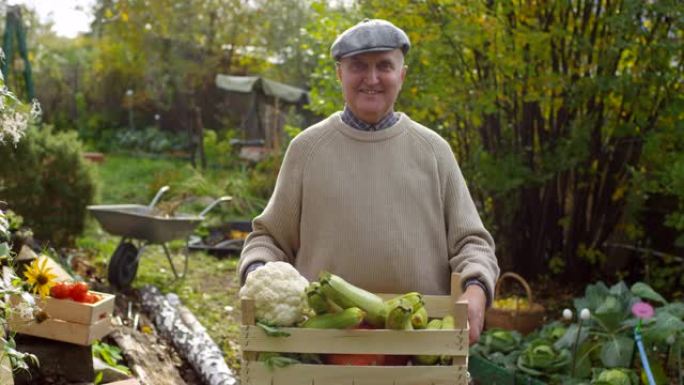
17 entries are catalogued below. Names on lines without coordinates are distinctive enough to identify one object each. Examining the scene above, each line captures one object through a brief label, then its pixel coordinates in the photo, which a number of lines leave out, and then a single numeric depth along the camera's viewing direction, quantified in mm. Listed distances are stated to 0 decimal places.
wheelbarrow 7805
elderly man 2656
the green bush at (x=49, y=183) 8094
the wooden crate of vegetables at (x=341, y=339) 2135
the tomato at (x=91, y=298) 4664
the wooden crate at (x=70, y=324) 4445
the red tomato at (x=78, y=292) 4645
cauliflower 2166
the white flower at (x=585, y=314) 4312
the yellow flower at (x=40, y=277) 3812
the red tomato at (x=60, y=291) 4623
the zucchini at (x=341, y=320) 2131
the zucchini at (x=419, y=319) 2188
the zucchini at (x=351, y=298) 2184
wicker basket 6332
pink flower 4785
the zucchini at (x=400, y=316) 2137
